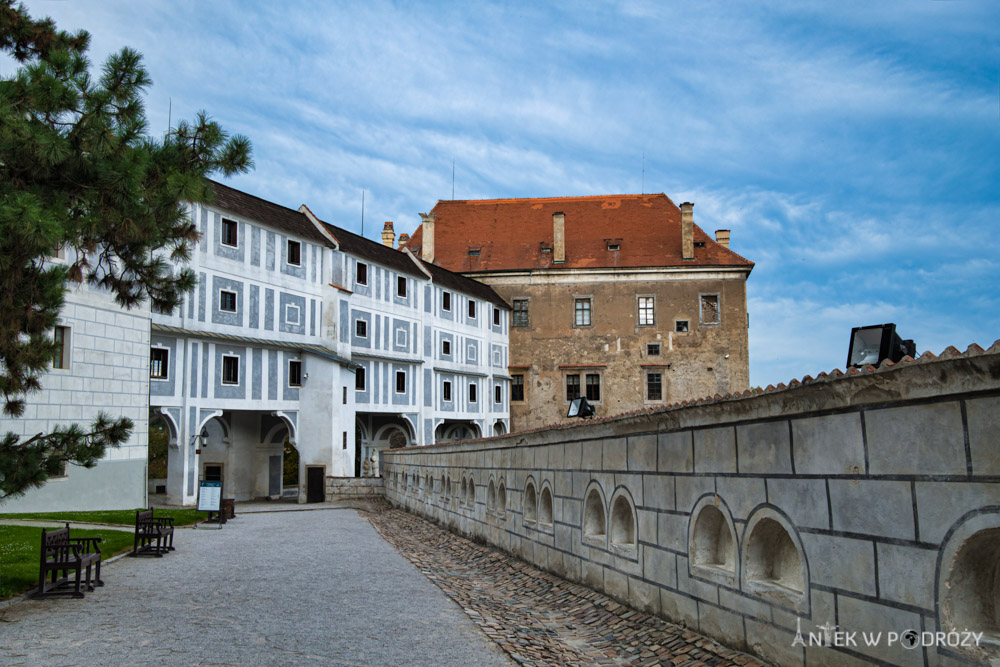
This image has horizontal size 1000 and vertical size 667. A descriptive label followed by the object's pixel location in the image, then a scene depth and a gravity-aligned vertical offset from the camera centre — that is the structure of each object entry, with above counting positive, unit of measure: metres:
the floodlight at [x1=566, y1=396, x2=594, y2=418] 19.56 +0.36
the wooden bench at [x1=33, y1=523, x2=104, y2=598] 9.85 -1.68
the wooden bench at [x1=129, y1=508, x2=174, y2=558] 14.57 -1.95
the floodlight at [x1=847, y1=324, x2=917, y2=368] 6.44 +0.59
